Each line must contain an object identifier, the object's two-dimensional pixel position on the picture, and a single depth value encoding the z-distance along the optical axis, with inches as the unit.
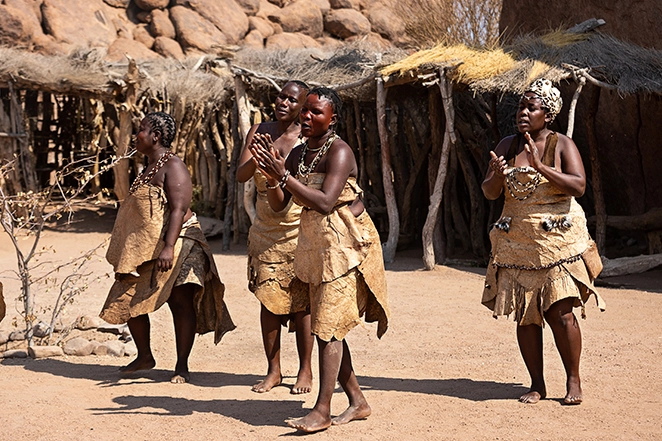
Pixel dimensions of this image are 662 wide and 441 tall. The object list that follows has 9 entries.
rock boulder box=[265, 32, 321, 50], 1104.2
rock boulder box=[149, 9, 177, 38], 1059.9
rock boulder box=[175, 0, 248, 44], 1085.1
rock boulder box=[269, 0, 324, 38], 1154.7
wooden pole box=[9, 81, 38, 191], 543.5
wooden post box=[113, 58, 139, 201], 518.0
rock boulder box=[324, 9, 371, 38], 1162.0
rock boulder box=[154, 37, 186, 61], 1035.3
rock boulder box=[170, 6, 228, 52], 1051.3
